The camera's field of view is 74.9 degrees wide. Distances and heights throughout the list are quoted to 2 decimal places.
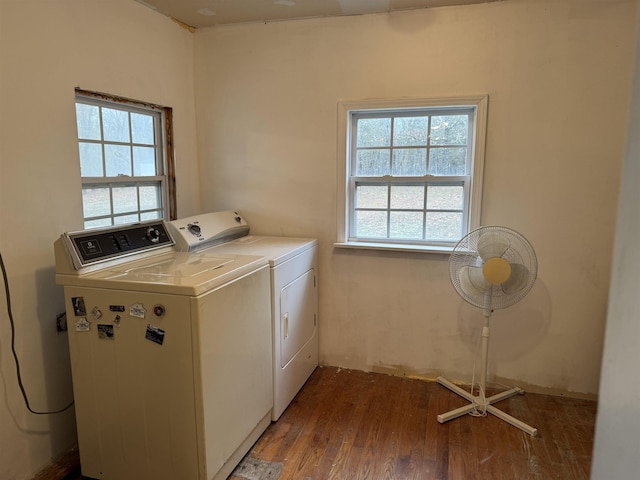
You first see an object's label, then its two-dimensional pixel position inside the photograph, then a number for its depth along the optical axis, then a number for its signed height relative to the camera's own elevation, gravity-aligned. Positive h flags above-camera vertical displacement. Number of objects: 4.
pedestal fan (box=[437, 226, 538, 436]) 2.37 -0.50
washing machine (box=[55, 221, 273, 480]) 1.73 -0.76
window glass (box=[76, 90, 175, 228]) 2.36 +0.15
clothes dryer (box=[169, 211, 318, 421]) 2.42 -0.61
